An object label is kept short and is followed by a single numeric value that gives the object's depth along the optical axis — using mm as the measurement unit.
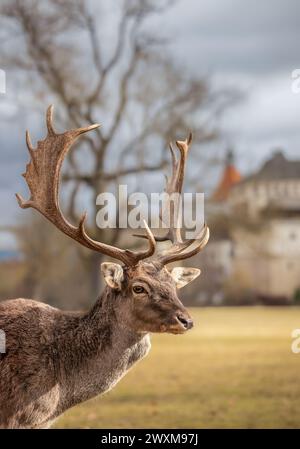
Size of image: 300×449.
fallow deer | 4926
